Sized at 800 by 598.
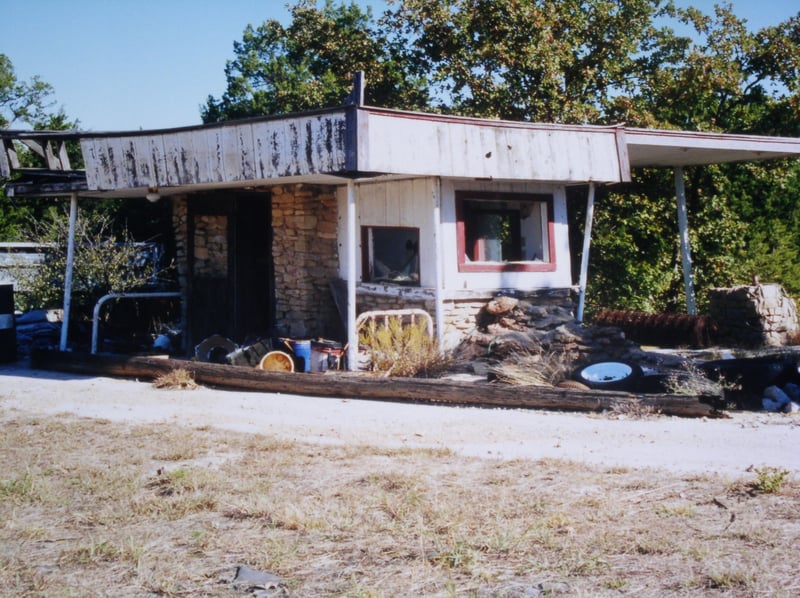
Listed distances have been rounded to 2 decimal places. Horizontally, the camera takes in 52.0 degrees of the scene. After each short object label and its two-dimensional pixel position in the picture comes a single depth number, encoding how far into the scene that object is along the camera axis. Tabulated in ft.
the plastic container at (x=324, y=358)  36.17
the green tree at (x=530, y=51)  56.85
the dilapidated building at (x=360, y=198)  35.65
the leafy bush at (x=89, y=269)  46.52
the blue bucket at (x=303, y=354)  36.22
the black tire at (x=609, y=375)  29.73
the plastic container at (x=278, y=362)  35.91
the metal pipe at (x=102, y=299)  40.84
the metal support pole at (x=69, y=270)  42.32
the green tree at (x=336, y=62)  63.26
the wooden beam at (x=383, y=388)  26.96
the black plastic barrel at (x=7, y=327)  42.80
